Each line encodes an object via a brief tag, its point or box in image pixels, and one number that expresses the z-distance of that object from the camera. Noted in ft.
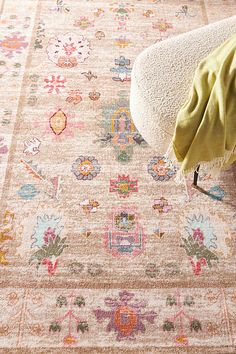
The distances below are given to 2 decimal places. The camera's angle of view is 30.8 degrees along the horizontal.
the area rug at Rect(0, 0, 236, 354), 4.17
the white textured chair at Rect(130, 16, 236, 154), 4.39
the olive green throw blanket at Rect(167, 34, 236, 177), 3.99
